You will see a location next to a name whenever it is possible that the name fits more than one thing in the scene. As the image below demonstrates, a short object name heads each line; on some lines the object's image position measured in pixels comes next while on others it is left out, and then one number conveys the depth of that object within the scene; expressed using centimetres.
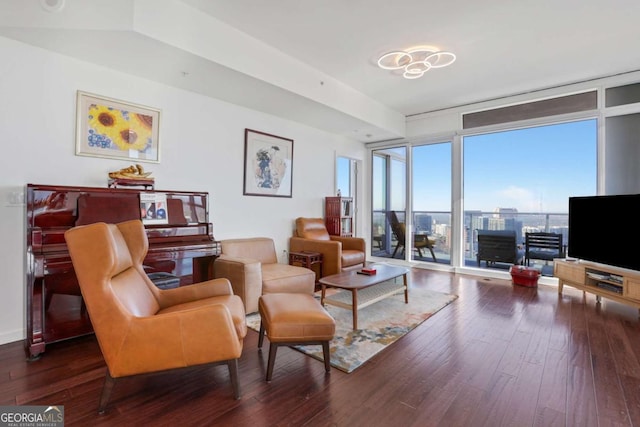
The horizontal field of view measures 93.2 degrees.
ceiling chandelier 345
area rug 232
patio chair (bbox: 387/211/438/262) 595
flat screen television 333
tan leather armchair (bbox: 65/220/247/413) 157
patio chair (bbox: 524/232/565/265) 464
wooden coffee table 286
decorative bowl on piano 285
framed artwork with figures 424
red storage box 438
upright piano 224
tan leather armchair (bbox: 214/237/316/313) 304
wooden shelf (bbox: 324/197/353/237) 536
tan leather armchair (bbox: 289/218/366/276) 423
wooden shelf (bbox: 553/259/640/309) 318
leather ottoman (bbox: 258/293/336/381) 195
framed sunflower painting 284
